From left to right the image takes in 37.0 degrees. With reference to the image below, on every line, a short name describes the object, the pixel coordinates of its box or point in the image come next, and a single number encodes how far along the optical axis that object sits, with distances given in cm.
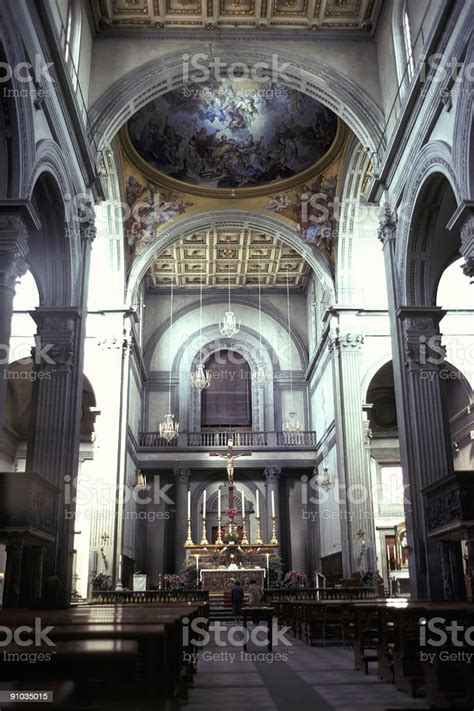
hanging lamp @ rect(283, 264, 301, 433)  2606
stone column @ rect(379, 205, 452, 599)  1160
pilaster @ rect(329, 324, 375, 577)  1828
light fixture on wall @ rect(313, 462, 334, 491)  2186
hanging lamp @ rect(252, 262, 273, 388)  2570
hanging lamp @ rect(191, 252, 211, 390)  2250
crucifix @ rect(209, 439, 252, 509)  2164
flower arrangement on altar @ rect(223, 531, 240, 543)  2128
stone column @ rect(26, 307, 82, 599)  1166
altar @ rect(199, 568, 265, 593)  1998
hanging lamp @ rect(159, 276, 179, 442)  2239
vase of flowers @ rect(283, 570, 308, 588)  1800
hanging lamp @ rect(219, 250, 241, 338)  2180
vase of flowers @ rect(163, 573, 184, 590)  1842
